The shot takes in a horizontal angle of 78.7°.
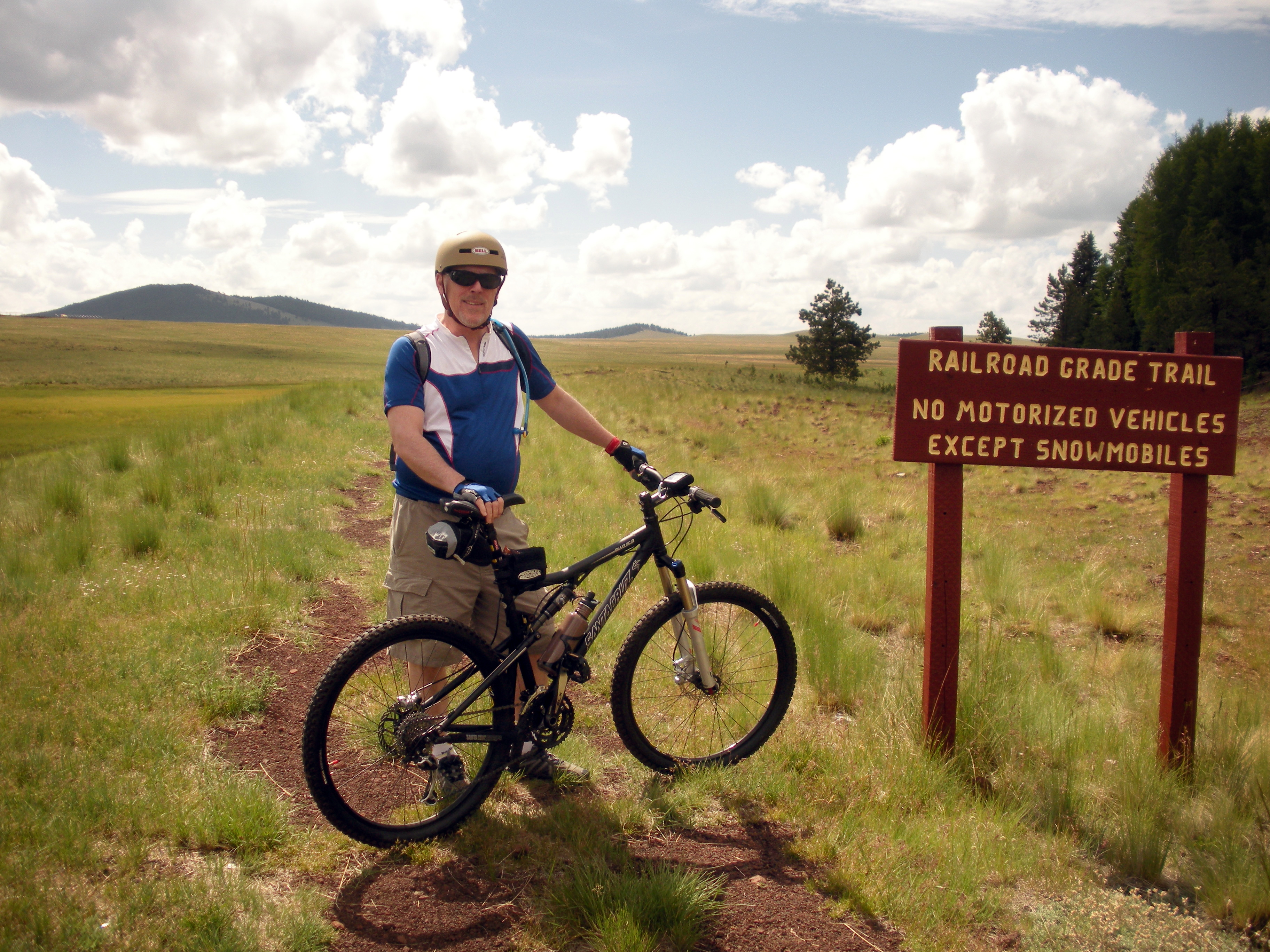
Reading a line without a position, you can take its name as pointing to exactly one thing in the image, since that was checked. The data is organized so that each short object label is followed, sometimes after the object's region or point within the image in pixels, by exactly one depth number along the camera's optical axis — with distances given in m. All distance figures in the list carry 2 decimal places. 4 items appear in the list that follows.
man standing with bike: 3.07
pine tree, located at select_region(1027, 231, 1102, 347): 65.88
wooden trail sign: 3.67
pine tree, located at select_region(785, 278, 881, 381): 49.94
